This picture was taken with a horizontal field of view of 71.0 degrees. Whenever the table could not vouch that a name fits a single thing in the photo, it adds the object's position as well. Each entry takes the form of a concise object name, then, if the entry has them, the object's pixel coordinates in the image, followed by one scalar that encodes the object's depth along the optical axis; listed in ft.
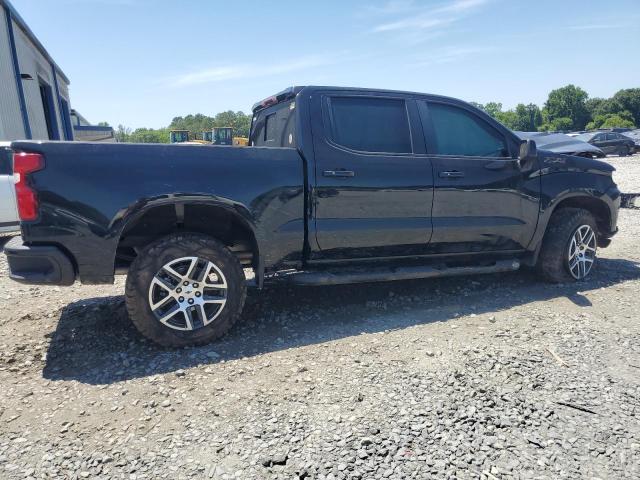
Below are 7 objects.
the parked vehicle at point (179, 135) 121.39
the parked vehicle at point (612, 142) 96.07
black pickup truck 10.58
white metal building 44.14
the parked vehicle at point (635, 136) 101.99
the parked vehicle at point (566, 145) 44.01
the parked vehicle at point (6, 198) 23.75
